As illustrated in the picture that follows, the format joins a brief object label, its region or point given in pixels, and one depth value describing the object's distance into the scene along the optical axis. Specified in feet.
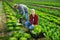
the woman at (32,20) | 25.81
